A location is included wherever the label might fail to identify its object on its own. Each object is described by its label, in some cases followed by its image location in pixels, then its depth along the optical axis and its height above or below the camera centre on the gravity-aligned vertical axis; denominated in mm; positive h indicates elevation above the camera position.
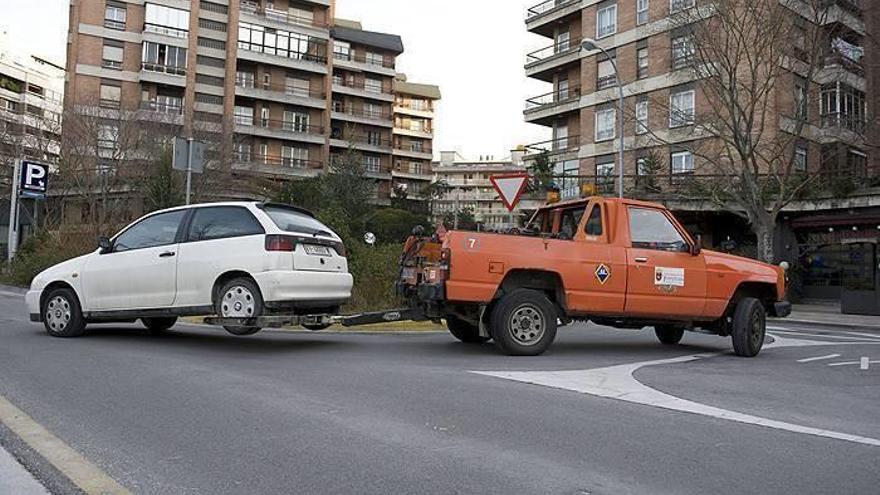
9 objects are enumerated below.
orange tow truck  8406 -22
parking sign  28234 +3247
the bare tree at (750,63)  23297 +7511
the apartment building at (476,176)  108312 +15599
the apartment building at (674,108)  27625 +8311
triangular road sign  13000 +1603
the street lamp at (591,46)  24422 +8269
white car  8227 -79
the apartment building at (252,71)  51906 +15494
